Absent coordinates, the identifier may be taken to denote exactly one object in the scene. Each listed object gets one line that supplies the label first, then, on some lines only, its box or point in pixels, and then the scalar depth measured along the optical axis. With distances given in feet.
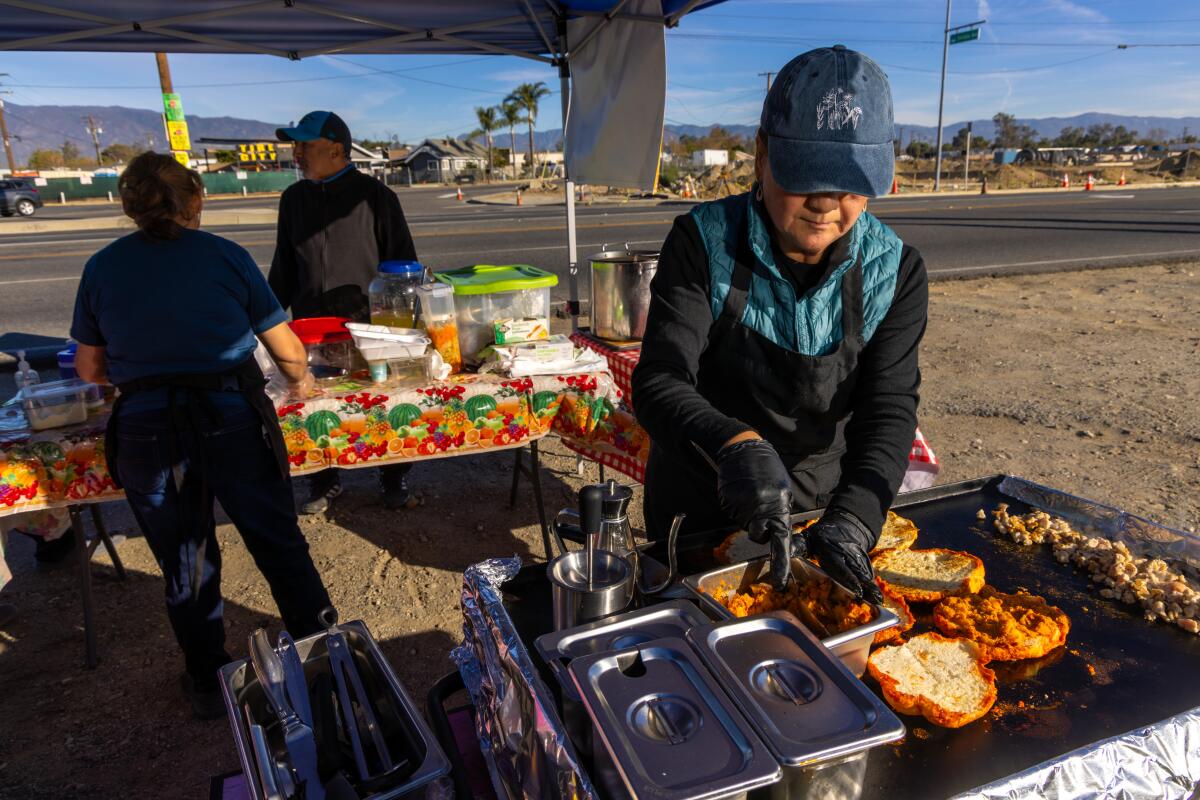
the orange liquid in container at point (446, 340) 10.33
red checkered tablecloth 10.34
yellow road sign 46.89
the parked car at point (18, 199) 83.61
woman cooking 4.57
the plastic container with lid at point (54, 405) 8.72
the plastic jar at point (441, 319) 10.30
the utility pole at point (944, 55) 102.32
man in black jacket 12.37
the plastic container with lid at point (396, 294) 10.96
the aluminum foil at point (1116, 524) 5.74
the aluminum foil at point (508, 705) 3.34
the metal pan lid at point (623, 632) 3.61
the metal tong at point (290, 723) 3.54
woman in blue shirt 7.36
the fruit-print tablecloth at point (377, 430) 8.55
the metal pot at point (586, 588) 4.04
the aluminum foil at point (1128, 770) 3.60
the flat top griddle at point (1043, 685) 3.77
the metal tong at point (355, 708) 3.79
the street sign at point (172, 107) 45.55
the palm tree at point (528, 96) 191.52
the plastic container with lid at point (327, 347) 10.37
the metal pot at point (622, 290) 11.16
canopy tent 12.68
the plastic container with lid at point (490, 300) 10.92
